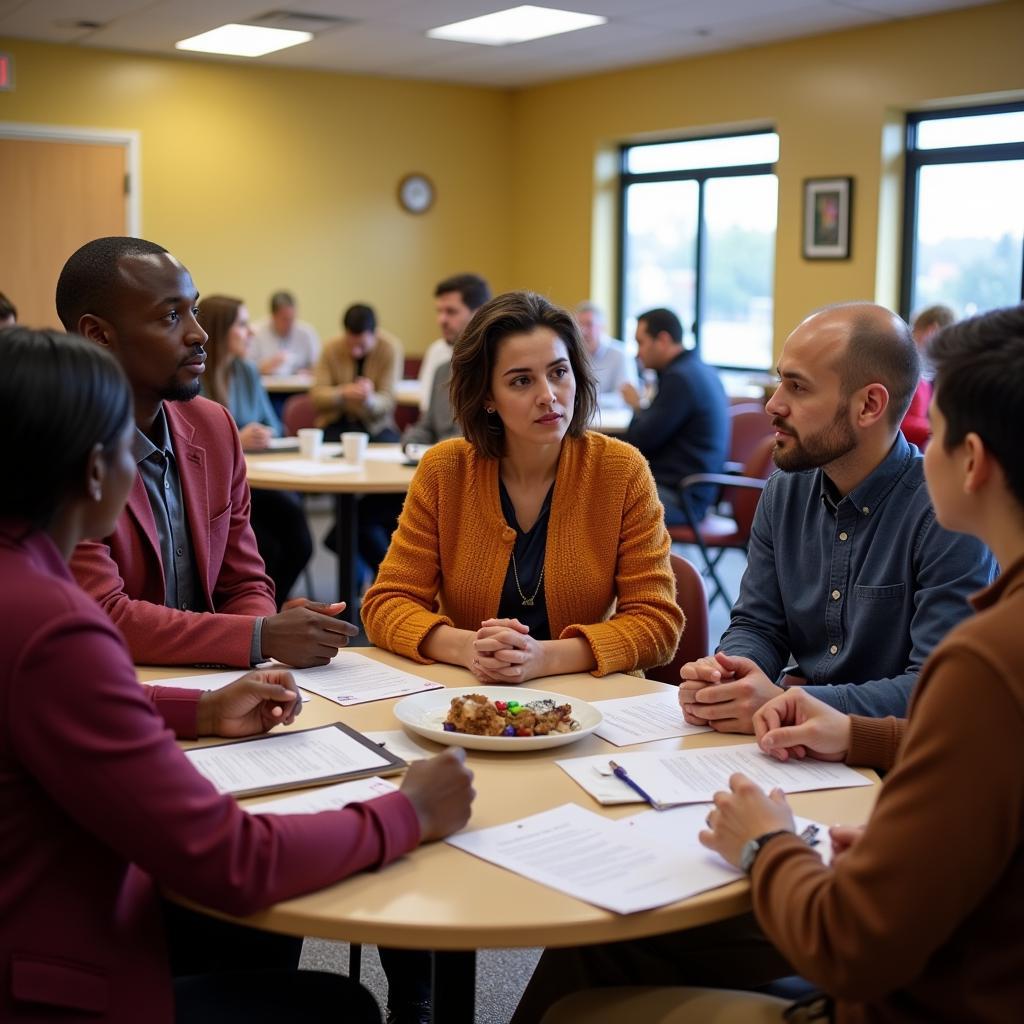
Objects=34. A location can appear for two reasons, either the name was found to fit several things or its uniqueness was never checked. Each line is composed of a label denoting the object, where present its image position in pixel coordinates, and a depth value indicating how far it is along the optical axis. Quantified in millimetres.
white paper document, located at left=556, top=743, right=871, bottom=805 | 1544
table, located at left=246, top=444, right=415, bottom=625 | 4219
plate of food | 1650
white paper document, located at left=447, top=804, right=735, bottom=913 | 1271
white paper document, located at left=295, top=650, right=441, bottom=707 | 1932
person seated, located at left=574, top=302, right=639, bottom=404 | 7992
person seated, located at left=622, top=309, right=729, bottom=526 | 5527
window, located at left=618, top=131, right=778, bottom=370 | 9055
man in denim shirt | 1976
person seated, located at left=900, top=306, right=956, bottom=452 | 4371
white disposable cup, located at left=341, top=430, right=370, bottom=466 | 4719
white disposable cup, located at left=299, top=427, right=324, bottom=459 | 4757
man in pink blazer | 2053
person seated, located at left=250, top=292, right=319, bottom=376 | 9273
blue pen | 1495
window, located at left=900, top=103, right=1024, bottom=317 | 7500
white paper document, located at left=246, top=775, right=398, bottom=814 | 1434
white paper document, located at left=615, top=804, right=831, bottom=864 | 1376
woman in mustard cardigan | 2307
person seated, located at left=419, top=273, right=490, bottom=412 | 5957
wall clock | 10612
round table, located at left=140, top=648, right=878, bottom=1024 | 1200
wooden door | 8992
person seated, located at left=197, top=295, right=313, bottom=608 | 4699
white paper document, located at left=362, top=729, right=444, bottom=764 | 1655
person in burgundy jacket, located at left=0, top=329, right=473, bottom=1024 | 1156
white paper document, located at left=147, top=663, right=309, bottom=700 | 1935
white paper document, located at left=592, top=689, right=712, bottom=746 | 1773
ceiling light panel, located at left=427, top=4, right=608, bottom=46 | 7789
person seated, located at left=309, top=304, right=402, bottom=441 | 6262
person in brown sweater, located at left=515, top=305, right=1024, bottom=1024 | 1077
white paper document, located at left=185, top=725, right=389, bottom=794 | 1518
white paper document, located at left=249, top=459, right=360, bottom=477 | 4391
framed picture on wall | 8125
